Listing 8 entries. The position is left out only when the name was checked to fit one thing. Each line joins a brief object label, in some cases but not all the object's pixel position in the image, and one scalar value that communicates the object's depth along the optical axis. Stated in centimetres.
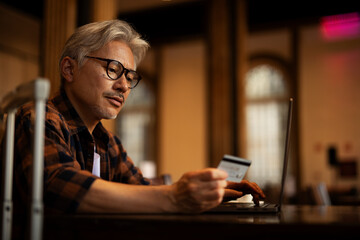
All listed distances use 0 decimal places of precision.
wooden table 87
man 119
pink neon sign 1092
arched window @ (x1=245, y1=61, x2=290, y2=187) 1145
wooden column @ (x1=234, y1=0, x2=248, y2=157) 742
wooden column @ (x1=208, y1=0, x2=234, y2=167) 747
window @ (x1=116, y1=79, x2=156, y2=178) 1317
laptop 131
